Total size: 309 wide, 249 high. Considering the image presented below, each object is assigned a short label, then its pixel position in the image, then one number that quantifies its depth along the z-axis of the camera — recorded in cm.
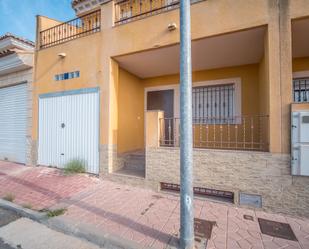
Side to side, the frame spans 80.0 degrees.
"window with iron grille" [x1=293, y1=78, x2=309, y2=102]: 560
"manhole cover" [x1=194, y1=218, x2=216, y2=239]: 314
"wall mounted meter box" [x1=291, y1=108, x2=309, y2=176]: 360
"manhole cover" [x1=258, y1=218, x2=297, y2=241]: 318
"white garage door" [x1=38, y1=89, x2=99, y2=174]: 622
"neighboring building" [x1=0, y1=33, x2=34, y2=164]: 770
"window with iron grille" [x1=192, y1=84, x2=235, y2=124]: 663
